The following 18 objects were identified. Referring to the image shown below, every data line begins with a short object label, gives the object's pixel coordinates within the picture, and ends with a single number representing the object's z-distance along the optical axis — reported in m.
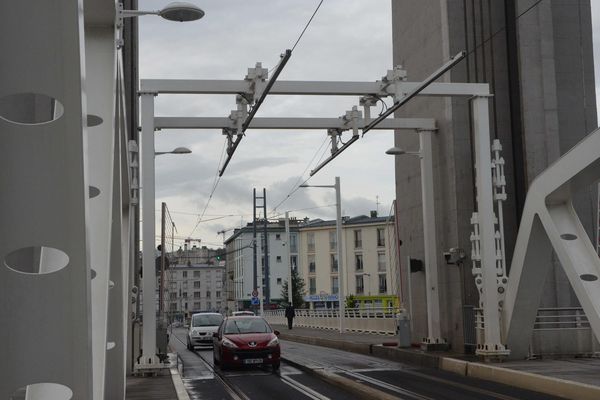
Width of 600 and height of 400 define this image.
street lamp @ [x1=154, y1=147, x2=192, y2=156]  22.68
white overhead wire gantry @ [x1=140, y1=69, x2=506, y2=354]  18.25
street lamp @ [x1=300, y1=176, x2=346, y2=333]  38.47
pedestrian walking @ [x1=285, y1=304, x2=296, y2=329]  50.35
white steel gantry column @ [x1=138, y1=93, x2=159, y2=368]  18.12
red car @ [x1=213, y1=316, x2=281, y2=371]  20.81
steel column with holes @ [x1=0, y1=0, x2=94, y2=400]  3.66
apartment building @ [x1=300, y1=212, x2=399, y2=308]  103.06
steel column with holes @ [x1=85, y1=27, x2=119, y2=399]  5.93
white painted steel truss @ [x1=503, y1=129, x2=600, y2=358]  14.17
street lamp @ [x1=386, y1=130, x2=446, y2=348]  23.05
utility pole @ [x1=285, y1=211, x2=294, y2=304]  52.35
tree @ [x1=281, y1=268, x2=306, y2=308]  98.42
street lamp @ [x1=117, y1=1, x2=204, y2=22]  11.83
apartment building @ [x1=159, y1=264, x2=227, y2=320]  158.75
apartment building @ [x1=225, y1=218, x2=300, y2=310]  119.50
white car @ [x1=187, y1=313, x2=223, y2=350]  34.03
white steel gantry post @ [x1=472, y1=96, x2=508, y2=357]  18.53
